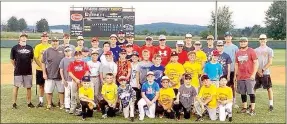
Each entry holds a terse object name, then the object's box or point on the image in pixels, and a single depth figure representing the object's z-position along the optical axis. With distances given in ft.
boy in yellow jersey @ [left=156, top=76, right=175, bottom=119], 25.35
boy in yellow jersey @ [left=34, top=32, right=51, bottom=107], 29.14
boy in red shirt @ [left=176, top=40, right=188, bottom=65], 27.22
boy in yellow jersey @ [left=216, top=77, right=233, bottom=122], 25.06
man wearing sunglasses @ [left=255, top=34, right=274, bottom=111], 28.76
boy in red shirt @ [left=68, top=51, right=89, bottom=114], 26.03
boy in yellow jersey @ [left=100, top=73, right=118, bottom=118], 25.48
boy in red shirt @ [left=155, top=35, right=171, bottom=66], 27.07
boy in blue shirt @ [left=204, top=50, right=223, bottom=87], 26.03
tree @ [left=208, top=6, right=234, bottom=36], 151.02
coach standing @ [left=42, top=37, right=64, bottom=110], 27.68
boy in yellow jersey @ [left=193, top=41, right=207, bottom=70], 26.94
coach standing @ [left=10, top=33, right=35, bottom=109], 28.07
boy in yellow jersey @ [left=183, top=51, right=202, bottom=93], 26.35
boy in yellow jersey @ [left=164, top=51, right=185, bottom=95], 26.00
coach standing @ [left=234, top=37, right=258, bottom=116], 26.86
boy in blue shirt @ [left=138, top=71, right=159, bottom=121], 25.40
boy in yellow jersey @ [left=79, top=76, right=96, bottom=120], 25.02
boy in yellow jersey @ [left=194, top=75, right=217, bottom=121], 25.26
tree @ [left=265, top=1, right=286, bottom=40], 166.70
